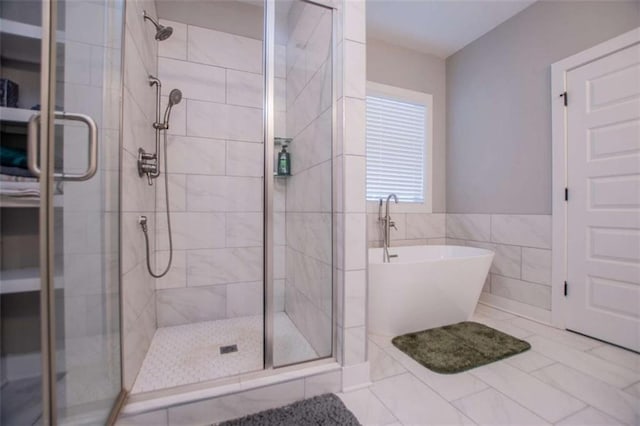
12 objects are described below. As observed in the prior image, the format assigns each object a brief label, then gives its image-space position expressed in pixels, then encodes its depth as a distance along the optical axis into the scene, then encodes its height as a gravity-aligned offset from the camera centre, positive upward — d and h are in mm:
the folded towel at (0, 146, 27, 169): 780 +161
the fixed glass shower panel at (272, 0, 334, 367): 1590 +205
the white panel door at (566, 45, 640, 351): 1840 +113
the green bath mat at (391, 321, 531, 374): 1675 -887
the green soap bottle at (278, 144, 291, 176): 1862 +361
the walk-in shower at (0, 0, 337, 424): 788 +57
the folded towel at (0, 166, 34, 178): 801 +124
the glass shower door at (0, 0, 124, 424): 766 -1
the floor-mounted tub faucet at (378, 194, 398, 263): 2545 -125
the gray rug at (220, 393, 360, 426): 1209 -905
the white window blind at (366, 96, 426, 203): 2932 +710
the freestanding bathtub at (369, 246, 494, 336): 1942 -571
